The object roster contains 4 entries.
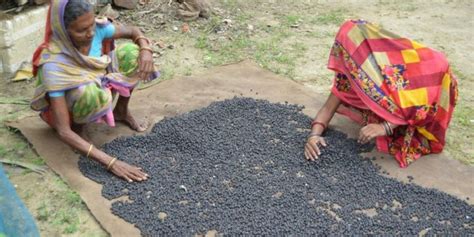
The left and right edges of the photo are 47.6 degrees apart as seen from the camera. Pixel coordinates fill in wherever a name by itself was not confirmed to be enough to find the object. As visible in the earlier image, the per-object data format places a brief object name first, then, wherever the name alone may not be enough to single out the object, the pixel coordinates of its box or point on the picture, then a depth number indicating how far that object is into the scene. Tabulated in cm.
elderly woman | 298
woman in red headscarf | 324
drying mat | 303
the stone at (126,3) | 549
